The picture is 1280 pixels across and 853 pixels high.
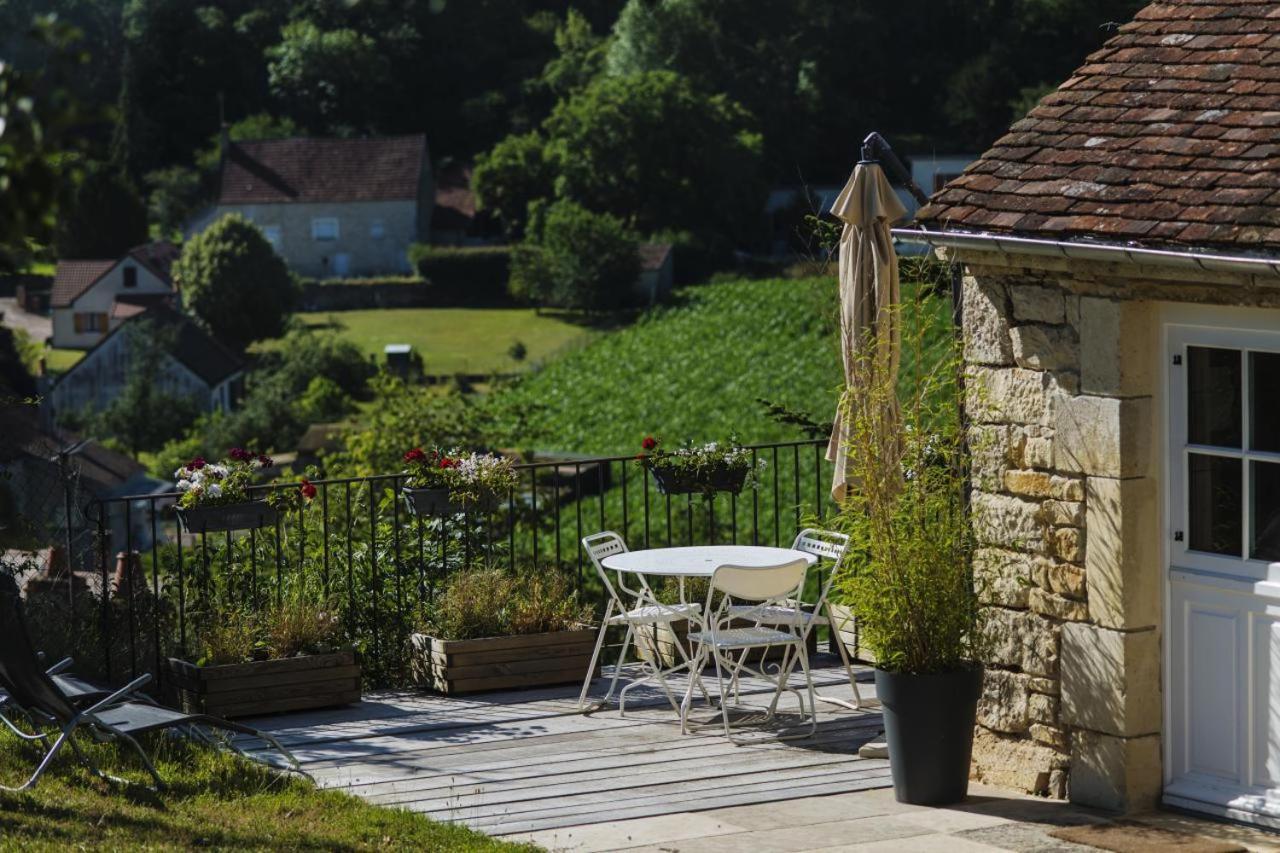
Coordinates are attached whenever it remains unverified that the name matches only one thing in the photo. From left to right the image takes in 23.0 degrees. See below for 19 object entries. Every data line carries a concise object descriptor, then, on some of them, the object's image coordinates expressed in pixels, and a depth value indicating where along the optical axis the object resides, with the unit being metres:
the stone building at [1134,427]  10.75
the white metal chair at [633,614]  13.71
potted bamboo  11.47
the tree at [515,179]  120.63
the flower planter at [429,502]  15.18
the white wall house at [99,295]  109.46
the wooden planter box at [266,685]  13.85
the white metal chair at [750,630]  13.13
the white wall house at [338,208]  125.42
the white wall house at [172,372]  89.30
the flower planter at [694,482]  15.60
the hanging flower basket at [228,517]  14.16
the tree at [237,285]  102.80
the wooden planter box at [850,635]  15.33
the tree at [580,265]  97.83
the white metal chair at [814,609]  13.54
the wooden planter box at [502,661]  14.82
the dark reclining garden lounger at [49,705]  11.17
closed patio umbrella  13.15
